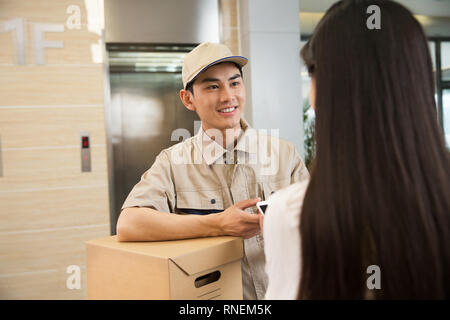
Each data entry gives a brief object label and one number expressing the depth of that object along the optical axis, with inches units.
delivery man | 60.0
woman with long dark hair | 25.8
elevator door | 128.6
